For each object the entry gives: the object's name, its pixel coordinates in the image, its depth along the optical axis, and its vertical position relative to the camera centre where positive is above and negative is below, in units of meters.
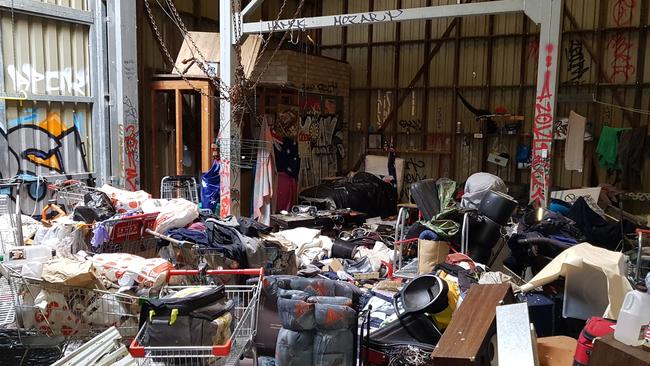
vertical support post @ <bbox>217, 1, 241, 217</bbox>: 8.14 +0.12
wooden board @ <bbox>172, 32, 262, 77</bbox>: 9.18 +1.40
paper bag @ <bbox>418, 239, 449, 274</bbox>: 5.29 -1.22
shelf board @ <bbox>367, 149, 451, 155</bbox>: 12.95 -0.50
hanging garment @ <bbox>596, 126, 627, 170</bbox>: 10.70 -0.26
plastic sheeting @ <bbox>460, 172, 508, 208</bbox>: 6.17 -0.65
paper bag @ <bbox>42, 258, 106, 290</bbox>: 3.54 -0.99
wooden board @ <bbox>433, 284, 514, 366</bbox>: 2.88 -1.18
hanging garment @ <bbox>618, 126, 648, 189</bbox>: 10.49 -0.32
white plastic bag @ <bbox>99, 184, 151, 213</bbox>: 5.85 -0.79
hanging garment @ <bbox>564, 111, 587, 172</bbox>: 10.90 -0.17
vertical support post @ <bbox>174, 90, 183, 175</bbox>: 8.91 +0.06
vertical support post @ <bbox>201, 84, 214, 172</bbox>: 8.80 +0.00
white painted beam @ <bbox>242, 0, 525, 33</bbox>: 6.52 +1.56
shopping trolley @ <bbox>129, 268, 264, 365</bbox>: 2.72 -1.17
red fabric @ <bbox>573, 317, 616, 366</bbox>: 2.89 -1.12
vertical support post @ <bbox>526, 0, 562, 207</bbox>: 6.24 +0.49
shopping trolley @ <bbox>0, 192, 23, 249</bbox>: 5.02 -1.02
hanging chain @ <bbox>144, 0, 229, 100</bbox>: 8.10 +0.77
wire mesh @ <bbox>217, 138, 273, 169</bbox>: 8.21 -0.37
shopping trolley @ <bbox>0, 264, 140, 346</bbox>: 3.55 -1.25
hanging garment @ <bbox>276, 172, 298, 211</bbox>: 10.21 -1.19
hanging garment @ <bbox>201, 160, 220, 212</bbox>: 8.77 -0.99
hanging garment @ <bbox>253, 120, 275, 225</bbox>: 9.01 -0.90
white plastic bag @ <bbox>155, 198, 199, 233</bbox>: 5.26 -0.89
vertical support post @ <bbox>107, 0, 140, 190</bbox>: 7.96 +0.68
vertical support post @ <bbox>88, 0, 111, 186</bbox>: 7.85 +0.40
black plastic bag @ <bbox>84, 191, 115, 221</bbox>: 5.46 -0.82
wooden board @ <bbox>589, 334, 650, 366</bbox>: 2.60 -1.10
